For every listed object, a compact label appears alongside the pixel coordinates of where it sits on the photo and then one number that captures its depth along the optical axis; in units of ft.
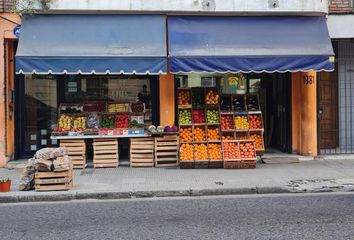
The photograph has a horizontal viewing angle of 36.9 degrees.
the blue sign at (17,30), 42.04
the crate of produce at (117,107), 44.86
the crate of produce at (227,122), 43.11
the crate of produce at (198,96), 43.83
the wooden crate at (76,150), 42.29
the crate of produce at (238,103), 44.26
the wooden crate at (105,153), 42.65
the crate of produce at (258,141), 43.37
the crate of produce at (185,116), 43.01
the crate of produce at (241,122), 43.39
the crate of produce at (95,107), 44.73
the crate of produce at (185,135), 42.37
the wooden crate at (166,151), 42.60
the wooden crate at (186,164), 41.14
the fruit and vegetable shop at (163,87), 39.65
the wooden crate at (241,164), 41.11
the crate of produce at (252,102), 44.39
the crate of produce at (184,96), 43.62
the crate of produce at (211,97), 43.83
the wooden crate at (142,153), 42.86
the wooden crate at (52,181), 33.50
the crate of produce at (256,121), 43.75
